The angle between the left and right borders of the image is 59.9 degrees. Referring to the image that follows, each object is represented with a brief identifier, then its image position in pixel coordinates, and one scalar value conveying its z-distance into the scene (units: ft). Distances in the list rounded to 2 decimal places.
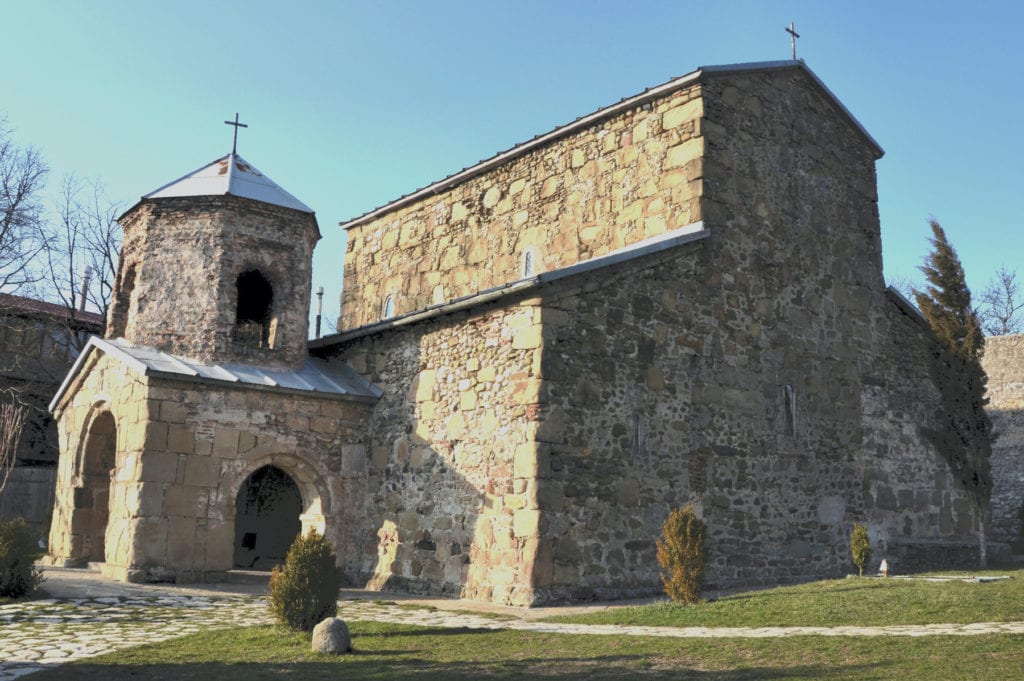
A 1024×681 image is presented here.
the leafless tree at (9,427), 54.04
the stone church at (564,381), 39.29
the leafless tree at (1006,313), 128.06
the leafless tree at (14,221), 76.69
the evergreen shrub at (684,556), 34.17
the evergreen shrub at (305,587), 29.48
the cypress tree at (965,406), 55.42
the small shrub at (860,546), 43.68
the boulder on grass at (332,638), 26.25
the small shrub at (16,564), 35.14
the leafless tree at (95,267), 95.50
